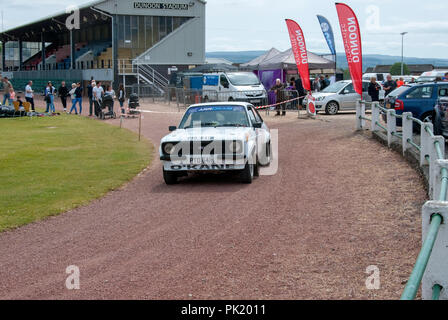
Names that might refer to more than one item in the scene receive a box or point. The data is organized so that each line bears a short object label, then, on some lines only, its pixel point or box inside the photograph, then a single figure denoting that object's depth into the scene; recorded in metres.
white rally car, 11.40
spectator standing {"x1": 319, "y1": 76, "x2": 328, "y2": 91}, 34.38
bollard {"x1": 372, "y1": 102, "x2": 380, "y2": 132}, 18.05
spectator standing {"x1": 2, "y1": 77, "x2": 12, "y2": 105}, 31.53
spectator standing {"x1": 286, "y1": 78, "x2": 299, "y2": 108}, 30.24
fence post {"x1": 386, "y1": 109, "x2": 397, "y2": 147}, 15.27
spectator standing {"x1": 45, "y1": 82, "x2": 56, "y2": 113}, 32.21
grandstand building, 49.25
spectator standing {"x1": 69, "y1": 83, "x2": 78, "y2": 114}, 32.88
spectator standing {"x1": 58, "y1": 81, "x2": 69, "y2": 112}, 34.33
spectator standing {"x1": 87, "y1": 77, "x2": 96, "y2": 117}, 31.77
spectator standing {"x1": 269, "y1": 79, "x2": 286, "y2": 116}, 28.41
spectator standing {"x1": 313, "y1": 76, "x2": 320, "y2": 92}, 34.53
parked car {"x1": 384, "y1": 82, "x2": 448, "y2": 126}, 18.36
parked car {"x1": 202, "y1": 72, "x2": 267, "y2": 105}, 31.09
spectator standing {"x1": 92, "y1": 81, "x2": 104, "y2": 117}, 30.58
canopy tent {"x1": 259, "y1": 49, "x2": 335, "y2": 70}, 34.59
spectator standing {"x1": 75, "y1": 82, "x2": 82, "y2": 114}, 32.79
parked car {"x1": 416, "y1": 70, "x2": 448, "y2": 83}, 33.70
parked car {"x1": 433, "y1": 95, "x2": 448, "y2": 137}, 14.81
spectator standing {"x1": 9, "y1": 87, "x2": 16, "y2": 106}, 31.44
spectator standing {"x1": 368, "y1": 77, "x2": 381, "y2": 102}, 23.88
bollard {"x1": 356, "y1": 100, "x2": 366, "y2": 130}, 20.02
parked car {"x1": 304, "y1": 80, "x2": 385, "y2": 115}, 28.34
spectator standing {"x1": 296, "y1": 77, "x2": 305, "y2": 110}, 30.10
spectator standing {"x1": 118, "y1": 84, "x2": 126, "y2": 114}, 31.06
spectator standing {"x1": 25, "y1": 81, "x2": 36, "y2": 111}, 31.56
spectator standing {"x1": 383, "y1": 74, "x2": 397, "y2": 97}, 26.33
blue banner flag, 41.13
